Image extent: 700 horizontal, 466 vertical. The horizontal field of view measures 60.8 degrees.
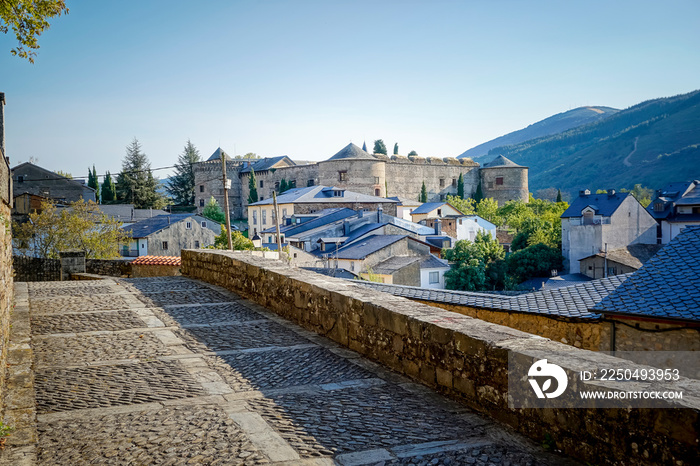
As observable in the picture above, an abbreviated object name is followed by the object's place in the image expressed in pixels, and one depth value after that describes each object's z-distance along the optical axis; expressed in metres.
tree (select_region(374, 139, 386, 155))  112.94
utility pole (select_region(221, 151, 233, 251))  24.34
